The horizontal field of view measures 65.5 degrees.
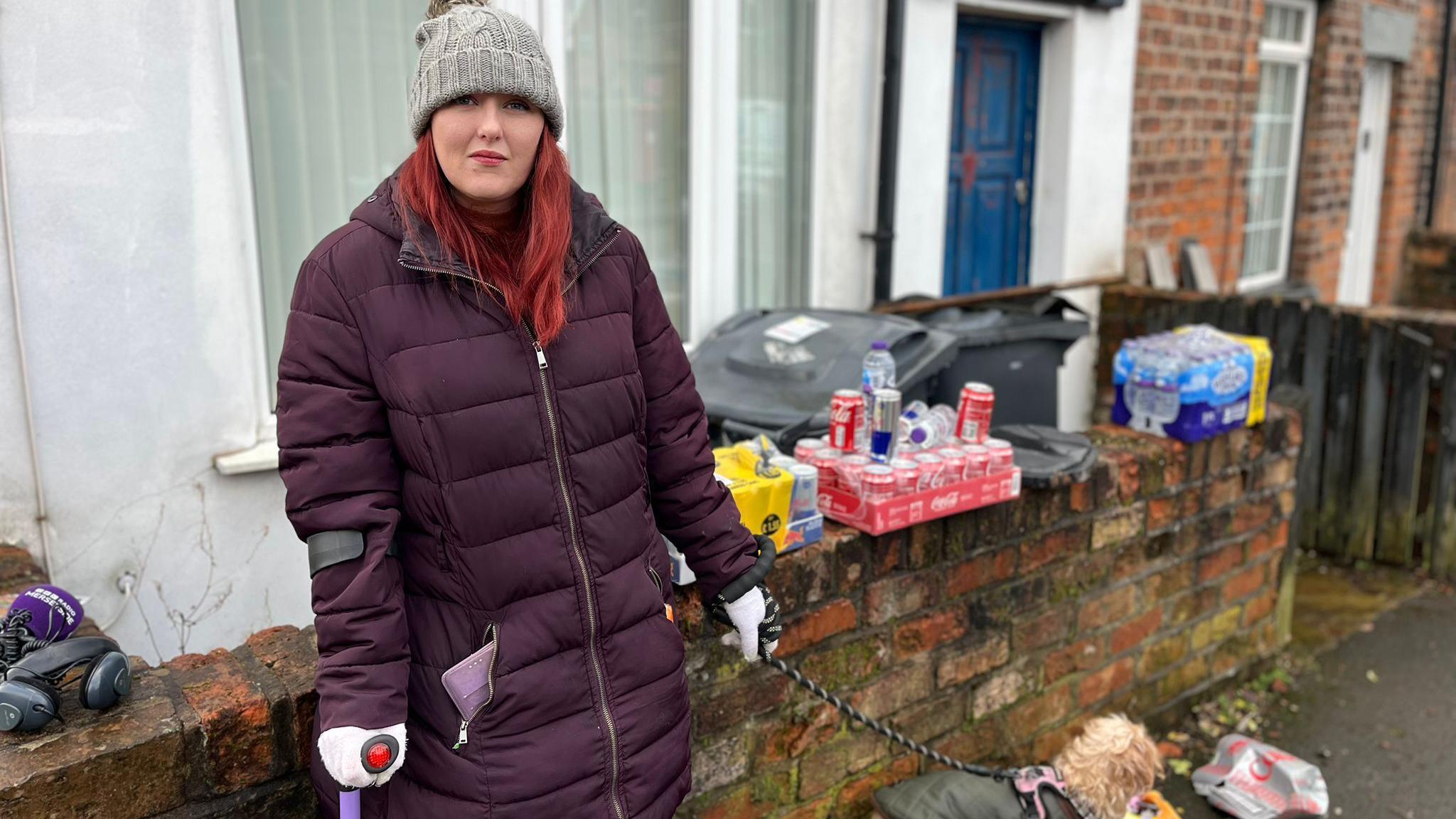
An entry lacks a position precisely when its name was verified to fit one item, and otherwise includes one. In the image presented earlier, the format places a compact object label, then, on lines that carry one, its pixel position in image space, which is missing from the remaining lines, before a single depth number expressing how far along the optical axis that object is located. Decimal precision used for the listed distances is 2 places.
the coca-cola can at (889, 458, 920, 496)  2.83
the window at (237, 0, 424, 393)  3.57
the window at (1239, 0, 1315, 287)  8.20
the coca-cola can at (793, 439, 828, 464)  3.05
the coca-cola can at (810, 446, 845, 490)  2.92
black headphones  1.81
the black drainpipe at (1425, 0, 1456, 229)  10.09
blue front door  6.04
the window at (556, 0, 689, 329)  4.36
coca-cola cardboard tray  2.80
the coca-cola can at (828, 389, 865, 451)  3.02
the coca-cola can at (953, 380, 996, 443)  3.21
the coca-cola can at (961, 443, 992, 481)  3.04
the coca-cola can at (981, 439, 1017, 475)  3.08
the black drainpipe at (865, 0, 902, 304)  5.04
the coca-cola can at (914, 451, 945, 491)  2.88
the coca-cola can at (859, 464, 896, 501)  2.80
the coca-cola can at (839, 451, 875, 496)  2.85
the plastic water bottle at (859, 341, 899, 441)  3.26
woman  1.73
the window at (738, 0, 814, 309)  4.84
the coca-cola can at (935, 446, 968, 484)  2.96
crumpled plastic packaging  3.34
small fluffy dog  2.79
